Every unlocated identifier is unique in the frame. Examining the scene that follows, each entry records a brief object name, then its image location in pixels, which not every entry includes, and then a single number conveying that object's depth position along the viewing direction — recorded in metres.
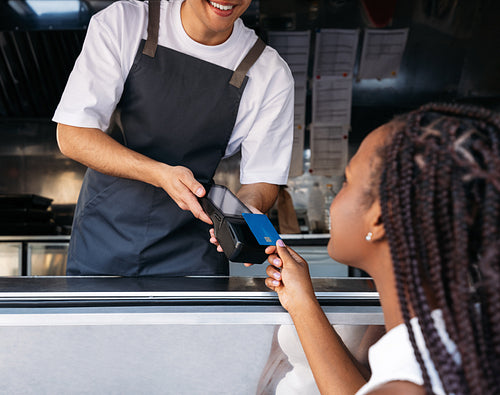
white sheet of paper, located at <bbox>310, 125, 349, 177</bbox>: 3.52
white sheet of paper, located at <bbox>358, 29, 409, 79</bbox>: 3.21
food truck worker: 1.13
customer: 0.49
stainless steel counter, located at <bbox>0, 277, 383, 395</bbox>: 0.75
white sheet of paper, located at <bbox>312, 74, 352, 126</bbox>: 3.41
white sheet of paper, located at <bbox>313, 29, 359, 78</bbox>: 3.21
